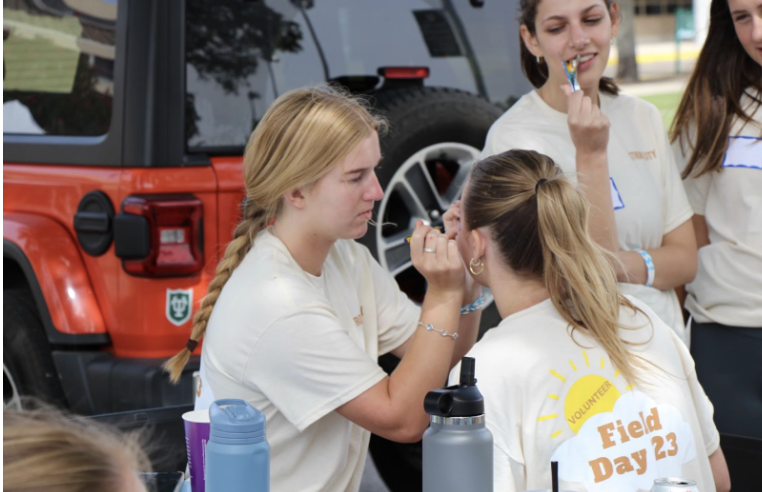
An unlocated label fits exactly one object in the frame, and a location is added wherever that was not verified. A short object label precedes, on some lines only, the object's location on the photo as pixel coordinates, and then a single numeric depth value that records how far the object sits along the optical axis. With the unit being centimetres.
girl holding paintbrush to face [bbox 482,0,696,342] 389
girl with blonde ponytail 330
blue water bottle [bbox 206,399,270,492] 303
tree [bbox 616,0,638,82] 3007
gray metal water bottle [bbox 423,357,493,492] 303
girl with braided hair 351
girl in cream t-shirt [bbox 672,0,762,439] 399
